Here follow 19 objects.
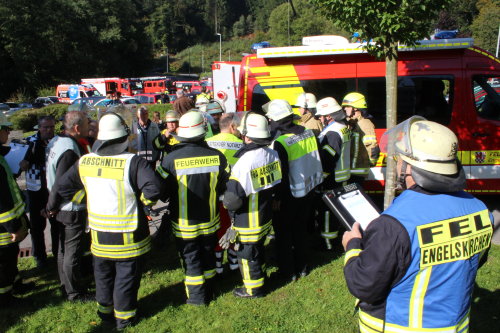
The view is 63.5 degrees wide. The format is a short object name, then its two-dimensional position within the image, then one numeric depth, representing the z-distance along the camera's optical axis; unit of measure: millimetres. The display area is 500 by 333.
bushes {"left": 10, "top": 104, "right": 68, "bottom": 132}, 21547
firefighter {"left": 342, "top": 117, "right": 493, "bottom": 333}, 1866
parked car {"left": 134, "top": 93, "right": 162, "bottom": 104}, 36031
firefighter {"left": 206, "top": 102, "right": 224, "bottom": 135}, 6246
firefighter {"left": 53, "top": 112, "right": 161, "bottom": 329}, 3473
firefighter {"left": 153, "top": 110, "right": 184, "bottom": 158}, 6388
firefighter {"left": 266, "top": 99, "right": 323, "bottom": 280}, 4398
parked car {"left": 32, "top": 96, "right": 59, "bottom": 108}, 37781
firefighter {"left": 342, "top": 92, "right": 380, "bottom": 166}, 5461
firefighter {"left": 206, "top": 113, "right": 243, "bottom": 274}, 4695
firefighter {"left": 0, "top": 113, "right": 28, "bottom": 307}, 3930
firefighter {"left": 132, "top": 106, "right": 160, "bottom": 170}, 7645
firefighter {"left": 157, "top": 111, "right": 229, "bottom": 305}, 3879
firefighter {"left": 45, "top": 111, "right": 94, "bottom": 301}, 4109
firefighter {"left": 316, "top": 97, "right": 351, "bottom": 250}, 4938
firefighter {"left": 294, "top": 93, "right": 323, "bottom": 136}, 5980
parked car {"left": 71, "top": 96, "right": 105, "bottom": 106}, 29736
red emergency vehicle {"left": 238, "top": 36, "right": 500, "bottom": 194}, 6309
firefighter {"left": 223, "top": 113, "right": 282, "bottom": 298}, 3801
